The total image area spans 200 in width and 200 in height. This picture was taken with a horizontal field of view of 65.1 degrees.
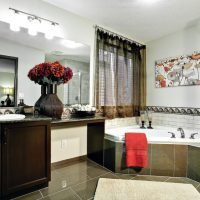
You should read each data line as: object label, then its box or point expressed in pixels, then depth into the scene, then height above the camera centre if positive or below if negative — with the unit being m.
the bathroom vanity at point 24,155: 1.56 -0.56
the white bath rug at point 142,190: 1.69 -1.01
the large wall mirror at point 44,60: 2.02 +0.66
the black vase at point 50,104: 2.07 -0.01
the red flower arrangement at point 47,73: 2.04 +0.39
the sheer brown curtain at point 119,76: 2.89 +0.54
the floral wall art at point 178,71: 2.85 +0.64
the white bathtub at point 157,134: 2.15 -0.52
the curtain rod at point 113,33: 2.88 +1.38
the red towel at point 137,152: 2.15 -0.67
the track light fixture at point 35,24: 2.08 +1.13
